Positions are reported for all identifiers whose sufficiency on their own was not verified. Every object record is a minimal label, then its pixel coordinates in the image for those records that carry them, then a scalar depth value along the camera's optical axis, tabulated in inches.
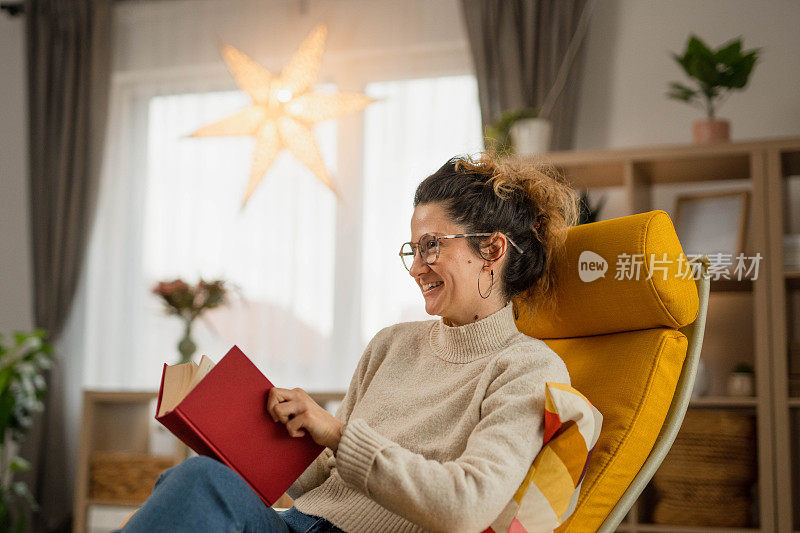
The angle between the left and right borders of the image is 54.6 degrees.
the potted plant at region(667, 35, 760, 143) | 101.3
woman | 43.8
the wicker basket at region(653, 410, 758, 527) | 95.7
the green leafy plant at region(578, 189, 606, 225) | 101.4
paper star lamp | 114.7
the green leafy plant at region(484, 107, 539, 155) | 112.3
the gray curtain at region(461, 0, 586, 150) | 121.6
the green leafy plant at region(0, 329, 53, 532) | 124.2
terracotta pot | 104.0
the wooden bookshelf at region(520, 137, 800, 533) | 94.0
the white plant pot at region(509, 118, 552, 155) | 110.7
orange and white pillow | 46.1
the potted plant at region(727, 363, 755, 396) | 99.7
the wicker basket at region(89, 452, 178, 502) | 119.1
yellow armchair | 52.1
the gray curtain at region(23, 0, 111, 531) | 137.9
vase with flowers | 121.0
